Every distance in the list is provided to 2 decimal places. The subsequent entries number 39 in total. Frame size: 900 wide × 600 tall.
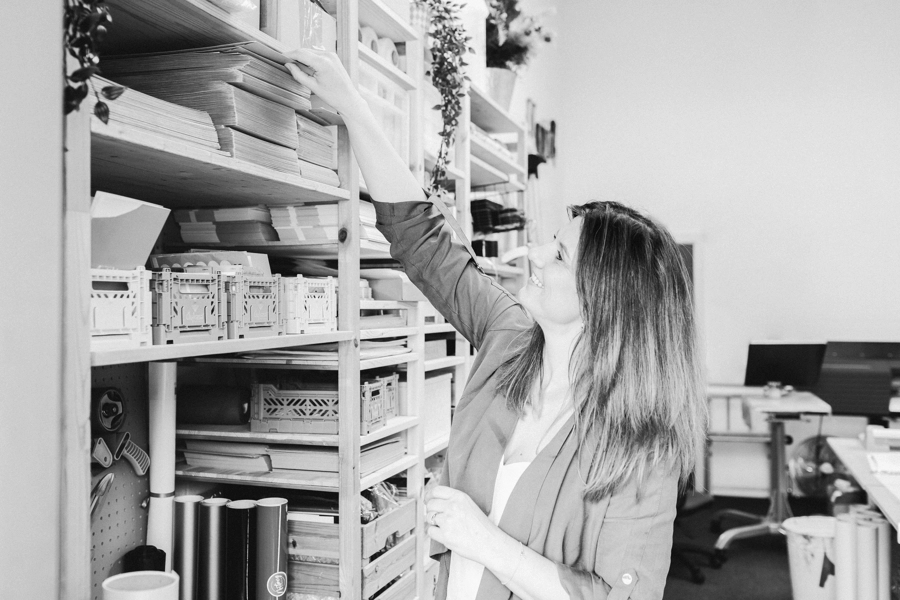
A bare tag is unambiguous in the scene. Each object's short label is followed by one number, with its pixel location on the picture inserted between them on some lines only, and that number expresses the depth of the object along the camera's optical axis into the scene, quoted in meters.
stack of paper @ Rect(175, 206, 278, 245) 1.52
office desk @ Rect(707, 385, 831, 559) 4.40
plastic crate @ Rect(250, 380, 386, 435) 1.57
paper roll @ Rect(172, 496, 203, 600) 1.33
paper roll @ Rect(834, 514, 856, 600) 2.85
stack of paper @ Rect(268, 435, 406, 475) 1.56
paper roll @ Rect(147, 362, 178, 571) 1.33
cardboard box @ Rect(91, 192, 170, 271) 1.02
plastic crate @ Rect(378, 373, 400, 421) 1.92
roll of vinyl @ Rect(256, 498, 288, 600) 1.39
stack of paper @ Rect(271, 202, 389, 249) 1.53
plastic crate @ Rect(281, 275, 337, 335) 1.38
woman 1.22
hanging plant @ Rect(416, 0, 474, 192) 2.30
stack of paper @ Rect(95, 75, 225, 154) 0.96
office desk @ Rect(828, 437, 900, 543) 2.41
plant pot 3.25
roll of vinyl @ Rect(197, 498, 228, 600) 1.35
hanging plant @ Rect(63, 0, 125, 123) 0.81
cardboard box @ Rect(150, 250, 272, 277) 1.27
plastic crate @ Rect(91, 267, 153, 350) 0.93
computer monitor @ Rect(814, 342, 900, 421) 4.86
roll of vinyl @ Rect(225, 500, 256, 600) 1.37
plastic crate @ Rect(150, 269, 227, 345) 1.05
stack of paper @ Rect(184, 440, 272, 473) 1.61
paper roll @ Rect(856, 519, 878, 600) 2.77
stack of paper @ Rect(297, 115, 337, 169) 1.42
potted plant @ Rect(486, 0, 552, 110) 3.27
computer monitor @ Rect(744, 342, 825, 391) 4.79
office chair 3.96
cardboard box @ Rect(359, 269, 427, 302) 2.00
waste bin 3.18
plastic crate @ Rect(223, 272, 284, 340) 1.22
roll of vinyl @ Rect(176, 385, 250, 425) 1.60
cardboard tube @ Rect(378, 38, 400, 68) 2.01
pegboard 1.30
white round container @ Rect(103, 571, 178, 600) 1.05
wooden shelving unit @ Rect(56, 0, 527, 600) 0.82
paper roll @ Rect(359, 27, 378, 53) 1.89
